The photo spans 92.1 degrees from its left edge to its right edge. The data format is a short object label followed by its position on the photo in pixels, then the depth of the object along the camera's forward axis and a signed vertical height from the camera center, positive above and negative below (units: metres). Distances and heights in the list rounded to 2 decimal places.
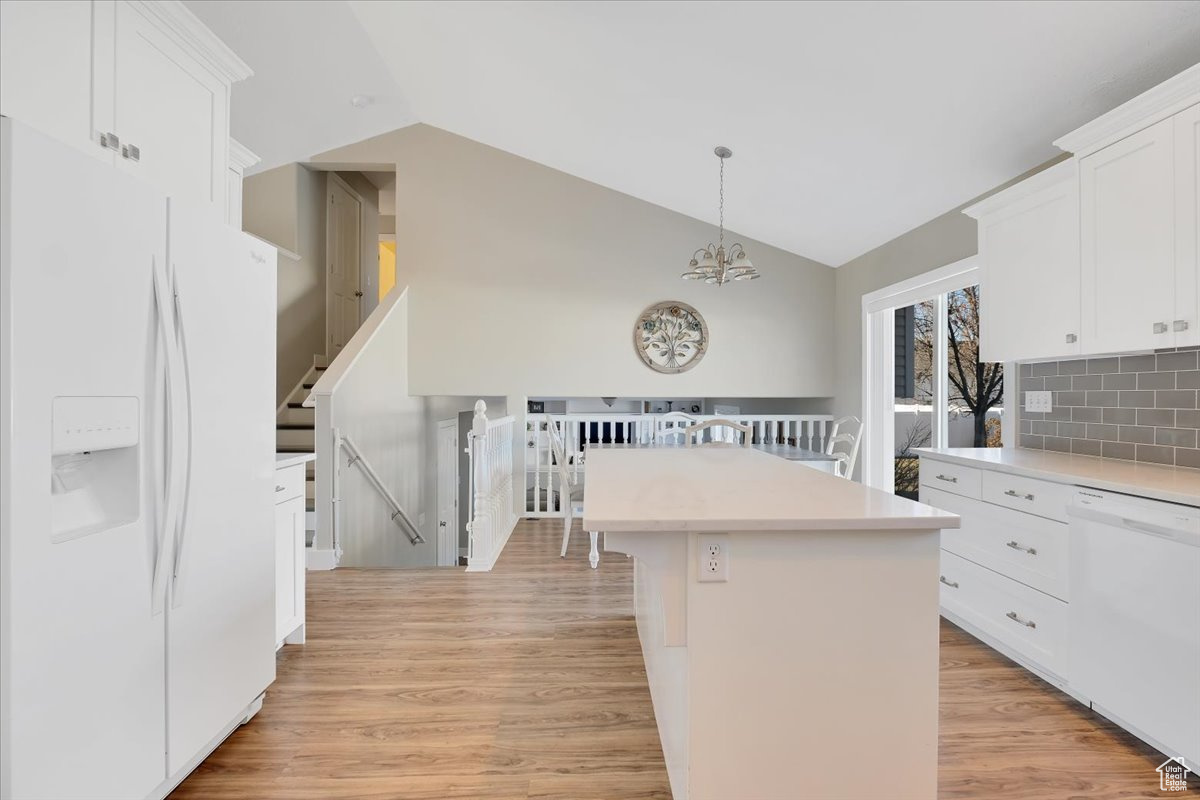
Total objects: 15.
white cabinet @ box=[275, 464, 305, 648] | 2.42 -0.66
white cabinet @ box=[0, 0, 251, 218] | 1.48 +0.95
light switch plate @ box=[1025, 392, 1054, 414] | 2.91 +0.00
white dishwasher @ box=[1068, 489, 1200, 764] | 1.66 -0.66
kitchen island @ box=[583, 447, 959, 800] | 1.36 -0.59
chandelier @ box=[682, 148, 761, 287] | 3.38 +0.80
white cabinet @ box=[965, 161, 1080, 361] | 2.40 +0.61
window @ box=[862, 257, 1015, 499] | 3.68 +0.18
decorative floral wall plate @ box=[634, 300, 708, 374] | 5.46 +0.64
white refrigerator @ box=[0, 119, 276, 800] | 1.16 -0.19
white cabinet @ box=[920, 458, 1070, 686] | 2.16 -0.67
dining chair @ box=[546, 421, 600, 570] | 3.97 -0.62
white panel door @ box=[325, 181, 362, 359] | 6.20 +1.61
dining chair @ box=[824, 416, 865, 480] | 3.93 -0.32
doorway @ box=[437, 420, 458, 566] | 6.49 -1.02
